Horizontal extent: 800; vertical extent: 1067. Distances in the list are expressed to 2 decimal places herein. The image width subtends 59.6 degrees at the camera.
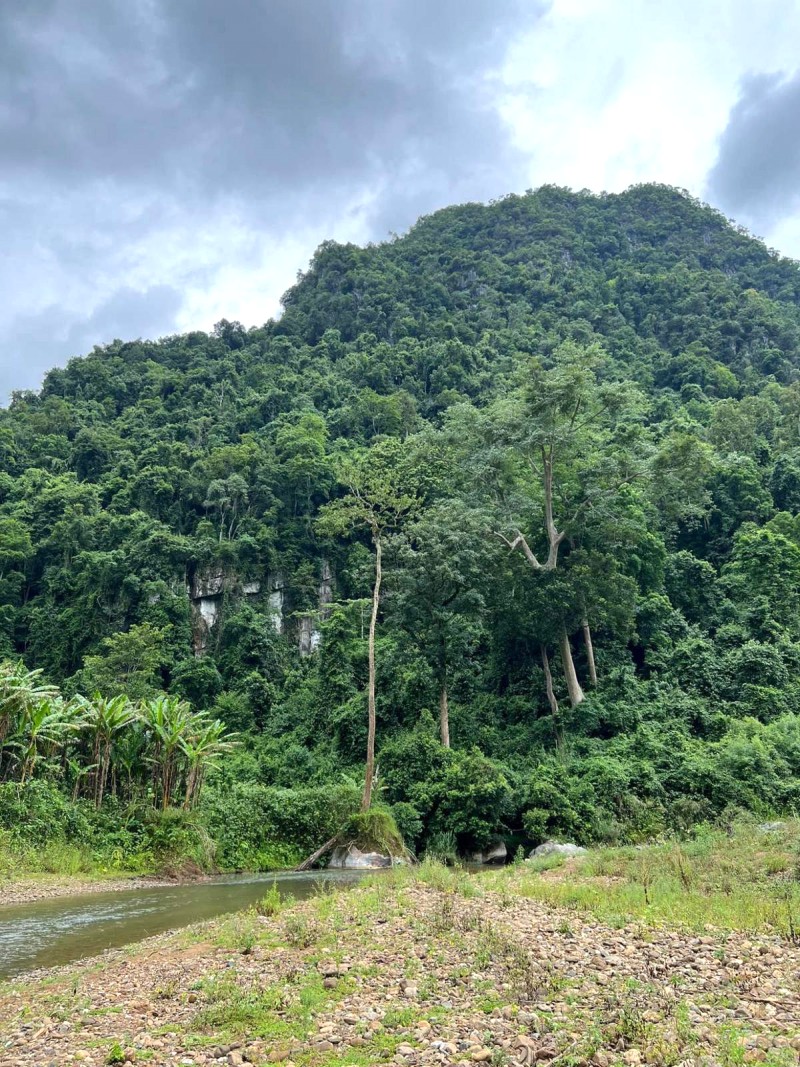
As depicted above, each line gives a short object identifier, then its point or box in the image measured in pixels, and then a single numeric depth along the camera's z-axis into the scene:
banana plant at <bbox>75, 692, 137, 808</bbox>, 24.12
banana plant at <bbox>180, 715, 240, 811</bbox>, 25.08
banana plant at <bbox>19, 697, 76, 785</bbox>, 22.33
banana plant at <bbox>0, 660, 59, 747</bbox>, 21.64
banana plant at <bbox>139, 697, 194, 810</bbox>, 24.70
